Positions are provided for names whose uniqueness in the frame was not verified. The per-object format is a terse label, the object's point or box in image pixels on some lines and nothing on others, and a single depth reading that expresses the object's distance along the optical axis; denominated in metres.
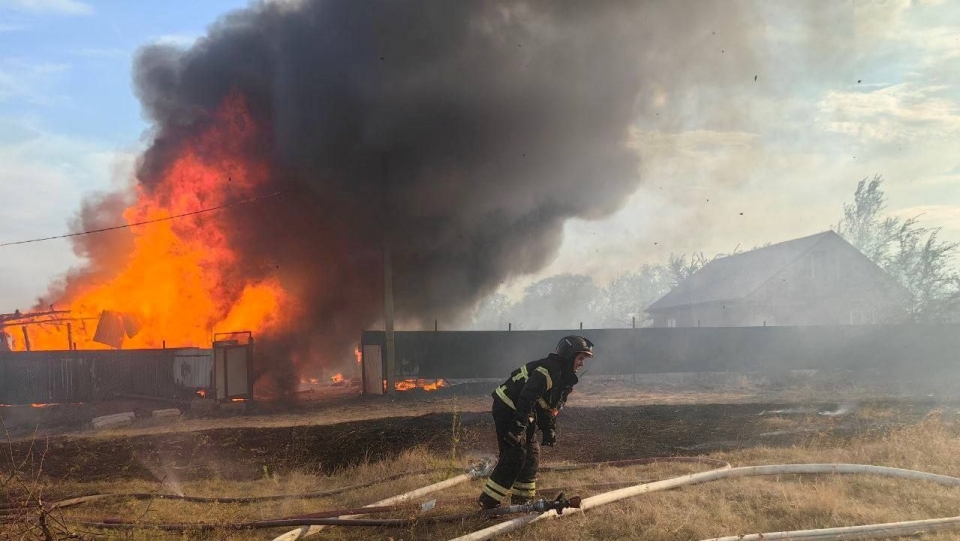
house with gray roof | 30.31
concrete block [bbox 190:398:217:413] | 16.69
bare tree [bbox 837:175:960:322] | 24.25
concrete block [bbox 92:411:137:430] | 15.29
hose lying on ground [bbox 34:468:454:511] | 7.06
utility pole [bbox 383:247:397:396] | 19.06
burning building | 20.77
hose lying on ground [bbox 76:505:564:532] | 5.68
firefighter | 6.08
